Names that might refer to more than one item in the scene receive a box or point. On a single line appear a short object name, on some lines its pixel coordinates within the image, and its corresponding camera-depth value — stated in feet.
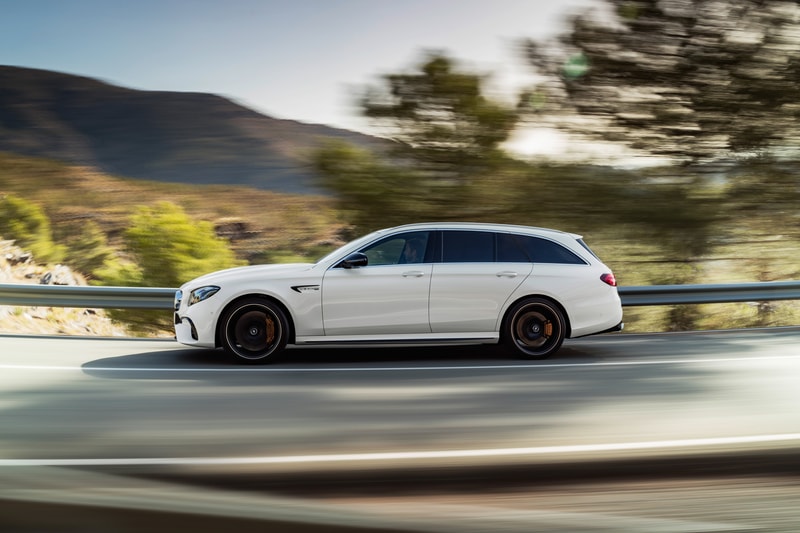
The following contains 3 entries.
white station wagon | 28.91
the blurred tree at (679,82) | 57.41
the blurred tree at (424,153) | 58.23
